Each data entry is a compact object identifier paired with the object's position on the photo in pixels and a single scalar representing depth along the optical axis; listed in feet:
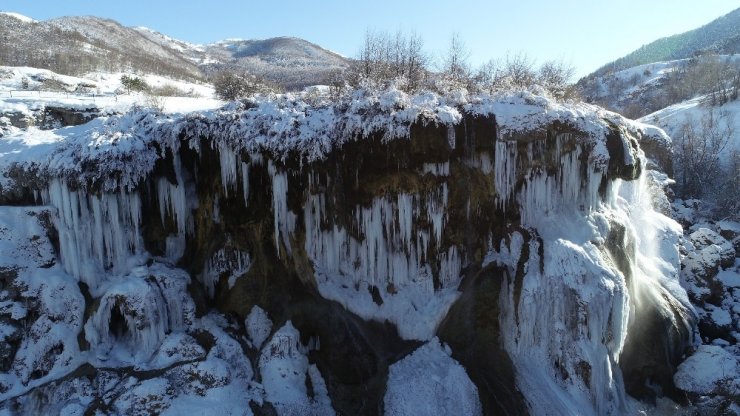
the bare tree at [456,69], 63.82
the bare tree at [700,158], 93.71
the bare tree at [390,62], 64.41
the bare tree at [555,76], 53.47
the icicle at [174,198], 39.45
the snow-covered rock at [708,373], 39.45
